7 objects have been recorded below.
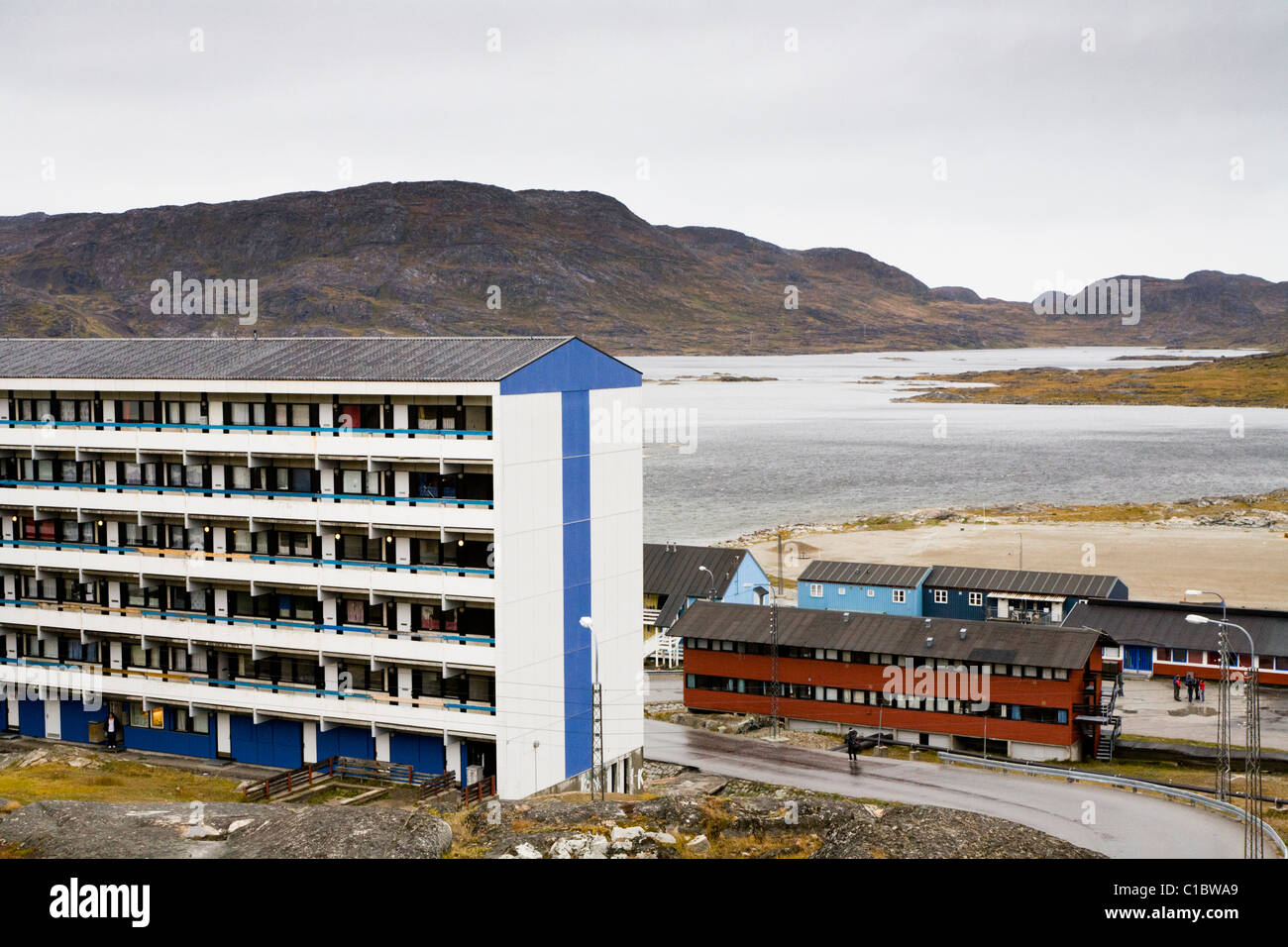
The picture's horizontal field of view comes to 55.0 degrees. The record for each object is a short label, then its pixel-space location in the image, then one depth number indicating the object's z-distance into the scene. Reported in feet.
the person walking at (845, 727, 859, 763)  196.34
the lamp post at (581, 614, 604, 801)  161.89
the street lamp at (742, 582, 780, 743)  225.56
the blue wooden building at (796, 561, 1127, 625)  295.69
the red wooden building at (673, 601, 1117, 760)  208.23
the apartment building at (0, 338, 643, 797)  155.84
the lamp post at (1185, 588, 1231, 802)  161.19
